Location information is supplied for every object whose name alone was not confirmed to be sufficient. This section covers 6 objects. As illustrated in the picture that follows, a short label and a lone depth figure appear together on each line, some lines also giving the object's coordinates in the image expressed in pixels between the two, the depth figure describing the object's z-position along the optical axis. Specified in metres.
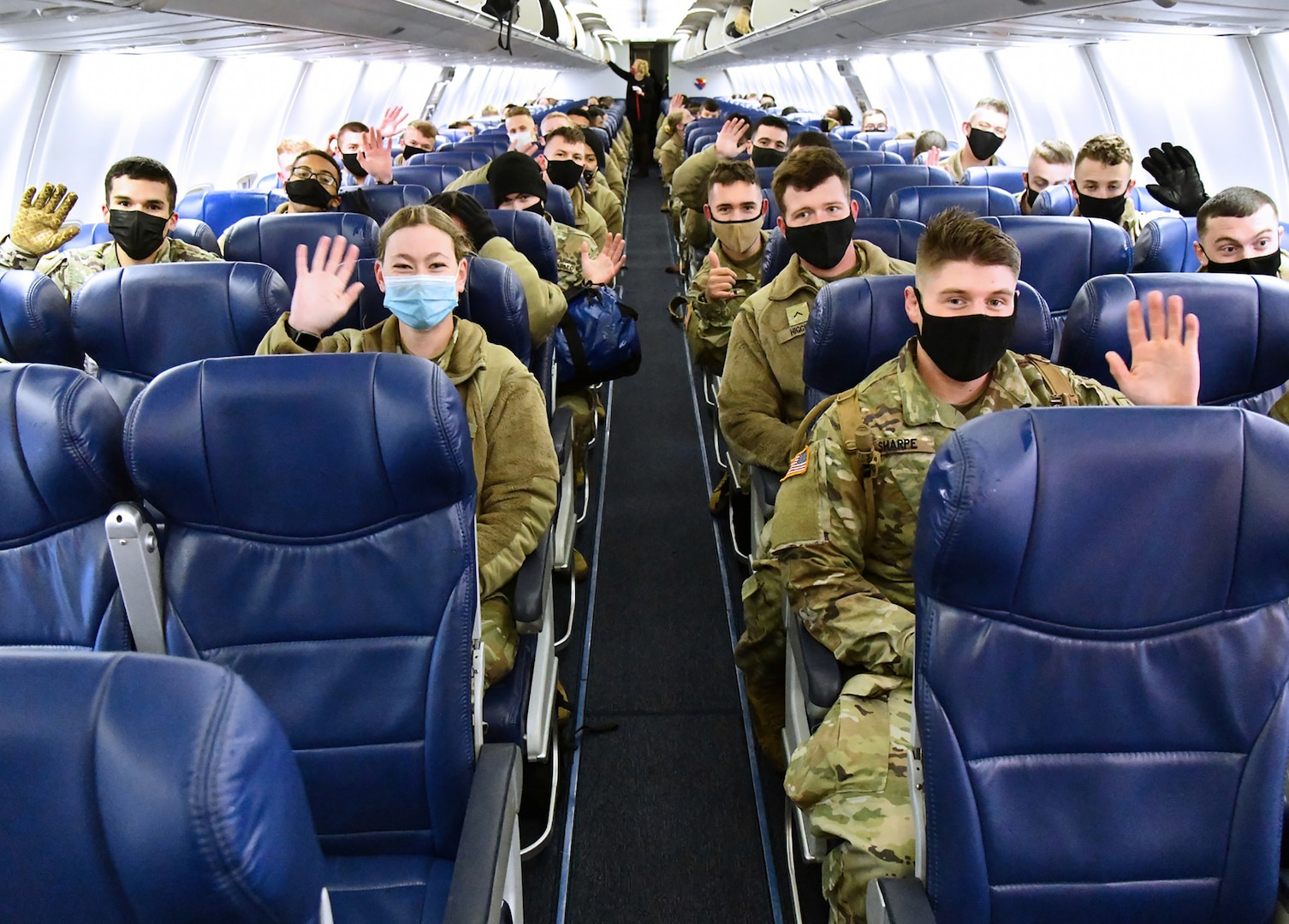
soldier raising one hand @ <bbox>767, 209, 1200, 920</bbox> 1.94
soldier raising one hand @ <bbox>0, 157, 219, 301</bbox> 3.67
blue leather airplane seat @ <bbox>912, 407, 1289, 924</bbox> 1.42
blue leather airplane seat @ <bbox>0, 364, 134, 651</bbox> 1.68
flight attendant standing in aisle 16.45
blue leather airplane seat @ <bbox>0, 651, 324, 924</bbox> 0.79
